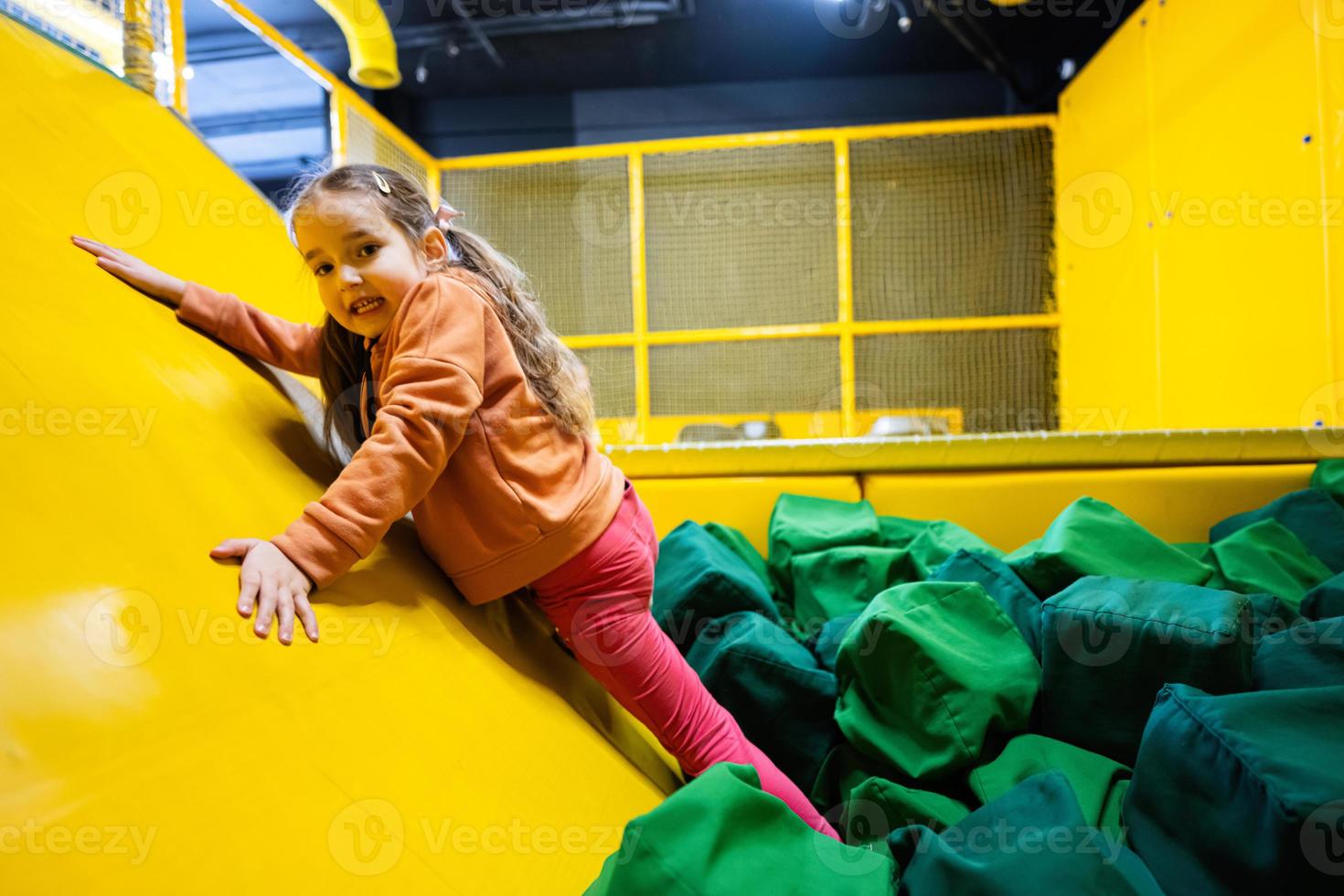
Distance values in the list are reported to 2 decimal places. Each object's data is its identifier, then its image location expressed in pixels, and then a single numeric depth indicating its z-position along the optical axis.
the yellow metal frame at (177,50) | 1.83
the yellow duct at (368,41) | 1.99
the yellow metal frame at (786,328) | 4.43
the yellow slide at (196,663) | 0.49
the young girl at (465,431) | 0.85
